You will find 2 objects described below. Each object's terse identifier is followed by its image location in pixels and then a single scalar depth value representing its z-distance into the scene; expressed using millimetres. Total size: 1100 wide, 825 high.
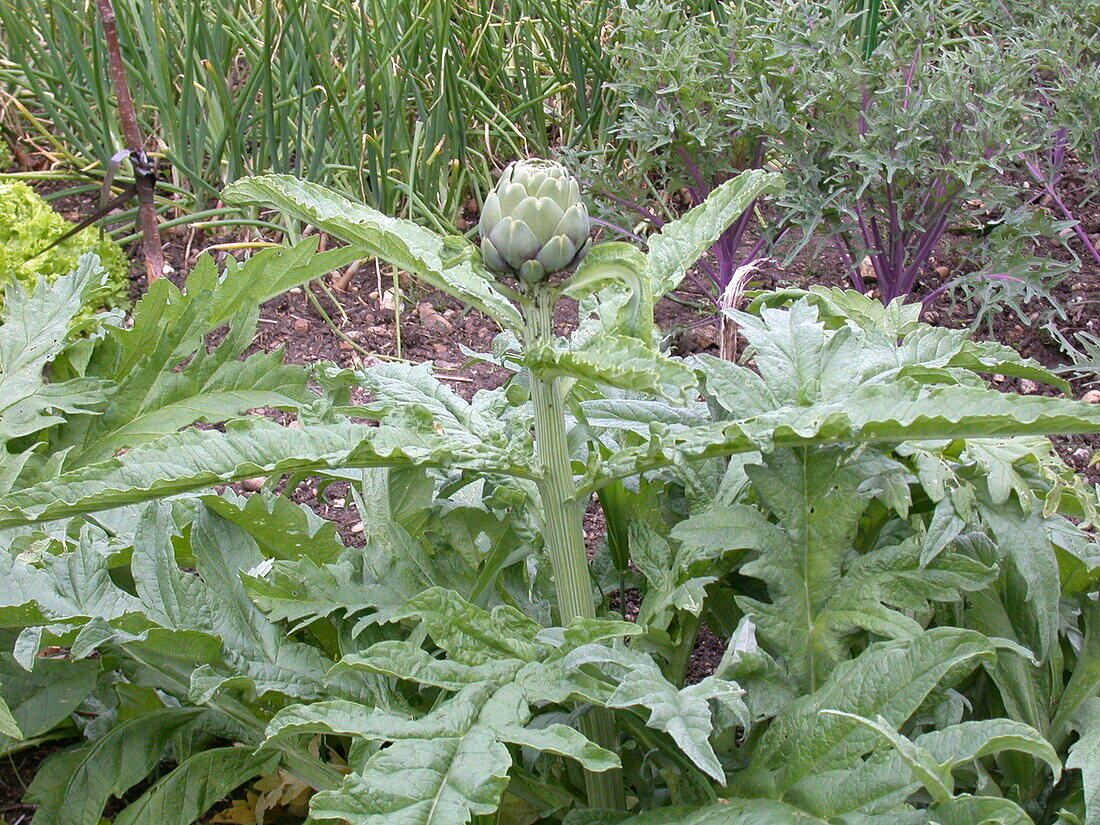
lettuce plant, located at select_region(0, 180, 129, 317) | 2648
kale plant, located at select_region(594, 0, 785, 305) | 2611
